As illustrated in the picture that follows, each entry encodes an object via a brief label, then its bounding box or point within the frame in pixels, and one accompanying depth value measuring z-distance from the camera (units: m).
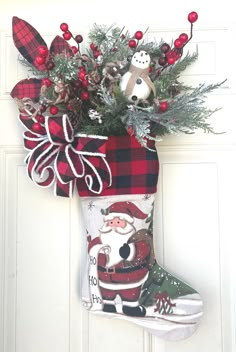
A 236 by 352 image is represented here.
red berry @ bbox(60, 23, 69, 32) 0.91
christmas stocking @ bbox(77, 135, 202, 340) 0.89
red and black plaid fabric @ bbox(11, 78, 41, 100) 0.97
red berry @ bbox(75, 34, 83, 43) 0.95
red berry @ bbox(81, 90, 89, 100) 0.90
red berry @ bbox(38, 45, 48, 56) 0.85
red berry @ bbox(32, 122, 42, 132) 0.89
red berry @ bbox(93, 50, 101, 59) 0.93
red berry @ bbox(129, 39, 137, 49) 0.90
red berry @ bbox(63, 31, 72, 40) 0.92
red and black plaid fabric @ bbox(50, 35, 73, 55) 0.98
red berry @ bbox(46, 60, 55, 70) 0.90
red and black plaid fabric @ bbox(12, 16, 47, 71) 0.97
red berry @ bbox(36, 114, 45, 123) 0.91
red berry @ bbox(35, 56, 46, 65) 0.85
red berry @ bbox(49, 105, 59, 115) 0.89
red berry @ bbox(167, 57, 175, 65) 0.88
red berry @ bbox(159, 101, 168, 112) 0.85
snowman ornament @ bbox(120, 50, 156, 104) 0.86
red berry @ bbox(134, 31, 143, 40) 0.90
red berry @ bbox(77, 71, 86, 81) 0.87
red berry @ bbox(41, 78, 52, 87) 0.87
